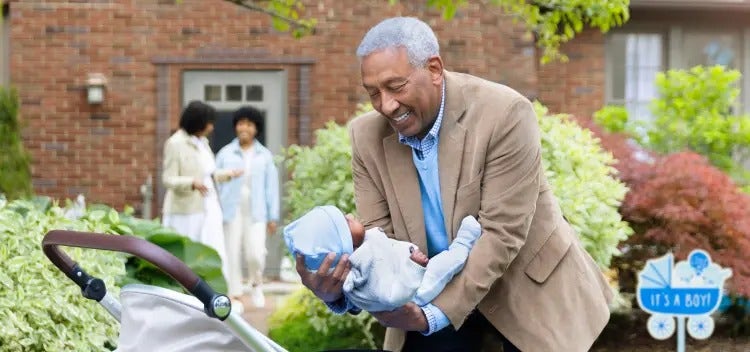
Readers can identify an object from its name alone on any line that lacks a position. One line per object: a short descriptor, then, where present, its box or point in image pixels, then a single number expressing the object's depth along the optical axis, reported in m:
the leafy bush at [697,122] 13.18
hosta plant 5.98
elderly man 3.78
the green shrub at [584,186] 8.59
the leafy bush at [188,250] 8.30
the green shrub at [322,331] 9.03
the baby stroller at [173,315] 3.37
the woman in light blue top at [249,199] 12.60
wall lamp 15.52
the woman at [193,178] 12.04
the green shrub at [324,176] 8.80
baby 3.46
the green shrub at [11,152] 13.24
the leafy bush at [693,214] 9.81
